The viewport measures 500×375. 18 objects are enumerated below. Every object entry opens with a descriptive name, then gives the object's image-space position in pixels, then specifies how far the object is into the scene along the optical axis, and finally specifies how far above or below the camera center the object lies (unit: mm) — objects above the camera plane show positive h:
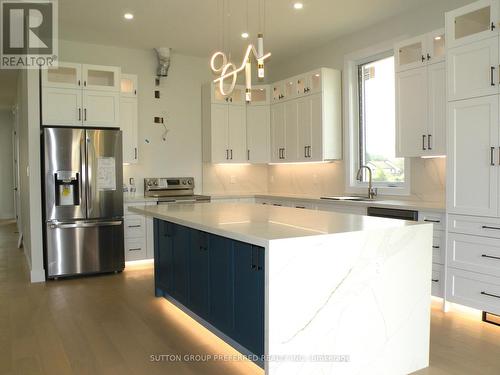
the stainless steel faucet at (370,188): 5090 -128
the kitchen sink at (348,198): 4962 -244
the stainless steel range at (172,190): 5859 -157
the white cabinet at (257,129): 6613 +752
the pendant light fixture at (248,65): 3105 +858
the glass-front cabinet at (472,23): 3365 +1251
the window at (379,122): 5102 +677
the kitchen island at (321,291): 2193 -642
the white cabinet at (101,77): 5223 +1280
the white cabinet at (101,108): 5211 +868
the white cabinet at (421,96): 4109 +797
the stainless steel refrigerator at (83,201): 4910 -247
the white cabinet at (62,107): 4984 +856
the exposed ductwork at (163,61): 6035 +1664
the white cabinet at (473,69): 3361 +862
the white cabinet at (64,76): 5000 +1222
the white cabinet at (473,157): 3379 +159
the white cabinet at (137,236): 5539 -728
